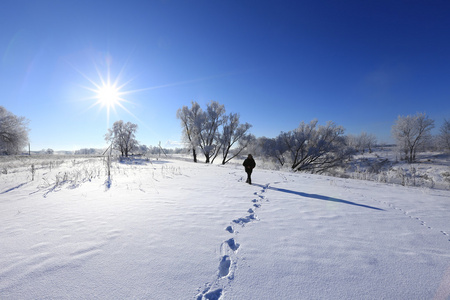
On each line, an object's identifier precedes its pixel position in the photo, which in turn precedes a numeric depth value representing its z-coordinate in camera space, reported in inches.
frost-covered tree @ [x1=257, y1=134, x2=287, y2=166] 1031.6
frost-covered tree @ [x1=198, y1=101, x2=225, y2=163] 942.4
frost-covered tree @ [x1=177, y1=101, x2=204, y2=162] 935.0
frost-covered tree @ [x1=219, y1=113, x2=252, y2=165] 968.9
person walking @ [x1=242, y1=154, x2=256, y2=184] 302.5
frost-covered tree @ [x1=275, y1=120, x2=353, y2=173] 877.2
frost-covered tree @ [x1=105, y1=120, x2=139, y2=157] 1461.6
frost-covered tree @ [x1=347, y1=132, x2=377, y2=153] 2874.0
